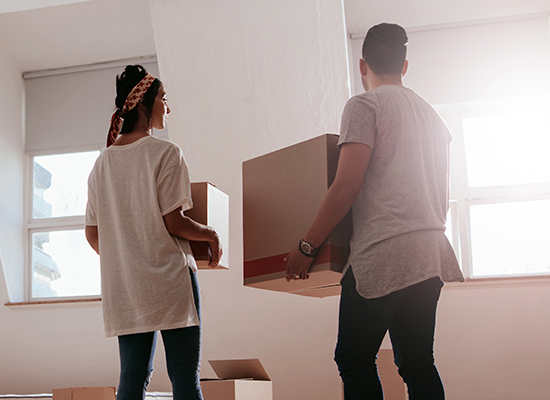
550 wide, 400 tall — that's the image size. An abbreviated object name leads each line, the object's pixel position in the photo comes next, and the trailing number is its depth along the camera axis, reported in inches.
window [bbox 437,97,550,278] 120.3
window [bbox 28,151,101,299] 141.6
